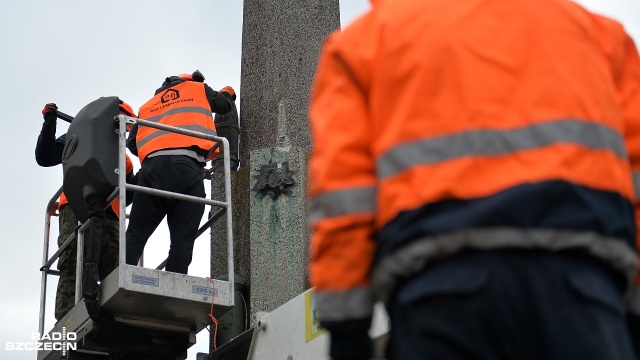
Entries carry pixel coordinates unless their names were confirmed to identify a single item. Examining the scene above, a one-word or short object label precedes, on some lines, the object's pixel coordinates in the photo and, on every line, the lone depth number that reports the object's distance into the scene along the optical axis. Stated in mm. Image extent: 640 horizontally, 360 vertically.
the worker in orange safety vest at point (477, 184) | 4088
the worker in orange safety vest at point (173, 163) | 13063
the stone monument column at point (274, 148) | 13981
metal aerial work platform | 12300
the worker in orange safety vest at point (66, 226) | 13783
